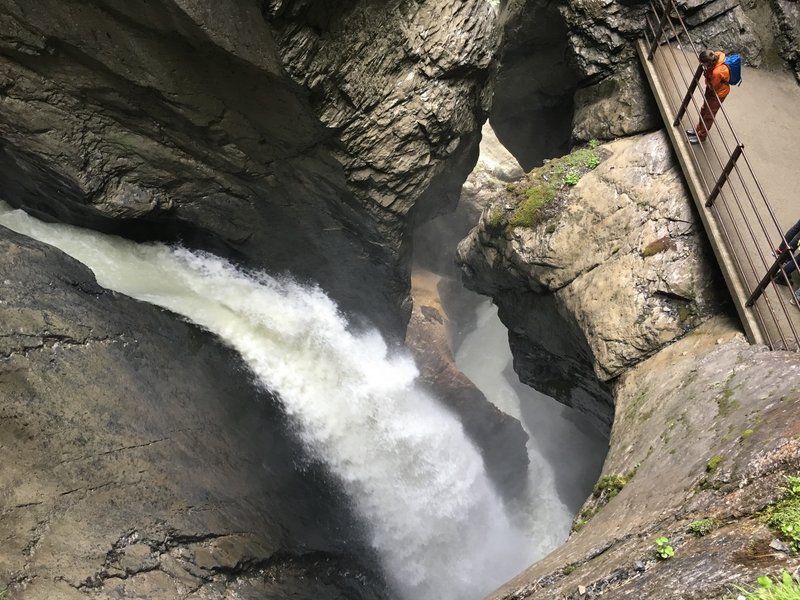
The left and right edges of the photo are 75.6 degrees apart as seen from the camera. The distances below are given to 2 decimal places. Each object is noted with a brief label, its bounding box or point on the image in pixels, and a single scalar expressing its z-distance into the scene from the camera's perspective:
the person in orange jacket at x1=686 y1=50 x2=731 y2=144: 7.42
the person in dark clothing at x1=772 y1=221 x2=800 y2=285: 6.21
